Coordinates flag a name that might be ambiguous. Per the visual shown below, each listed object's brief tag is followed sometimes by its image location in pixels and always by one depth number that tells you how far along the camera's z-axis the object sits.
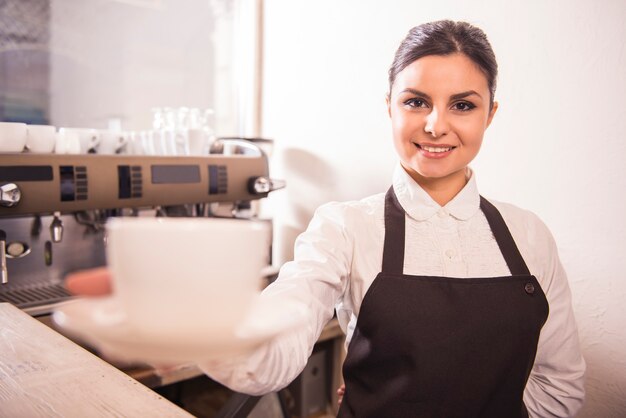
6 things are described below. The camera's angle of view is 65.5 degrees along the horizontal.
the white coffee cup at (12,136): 1.39
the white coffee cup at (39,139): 1.50
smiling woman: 1.05
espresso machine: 1.35
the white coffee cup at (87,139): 1.77
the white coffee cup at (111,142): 1.88
